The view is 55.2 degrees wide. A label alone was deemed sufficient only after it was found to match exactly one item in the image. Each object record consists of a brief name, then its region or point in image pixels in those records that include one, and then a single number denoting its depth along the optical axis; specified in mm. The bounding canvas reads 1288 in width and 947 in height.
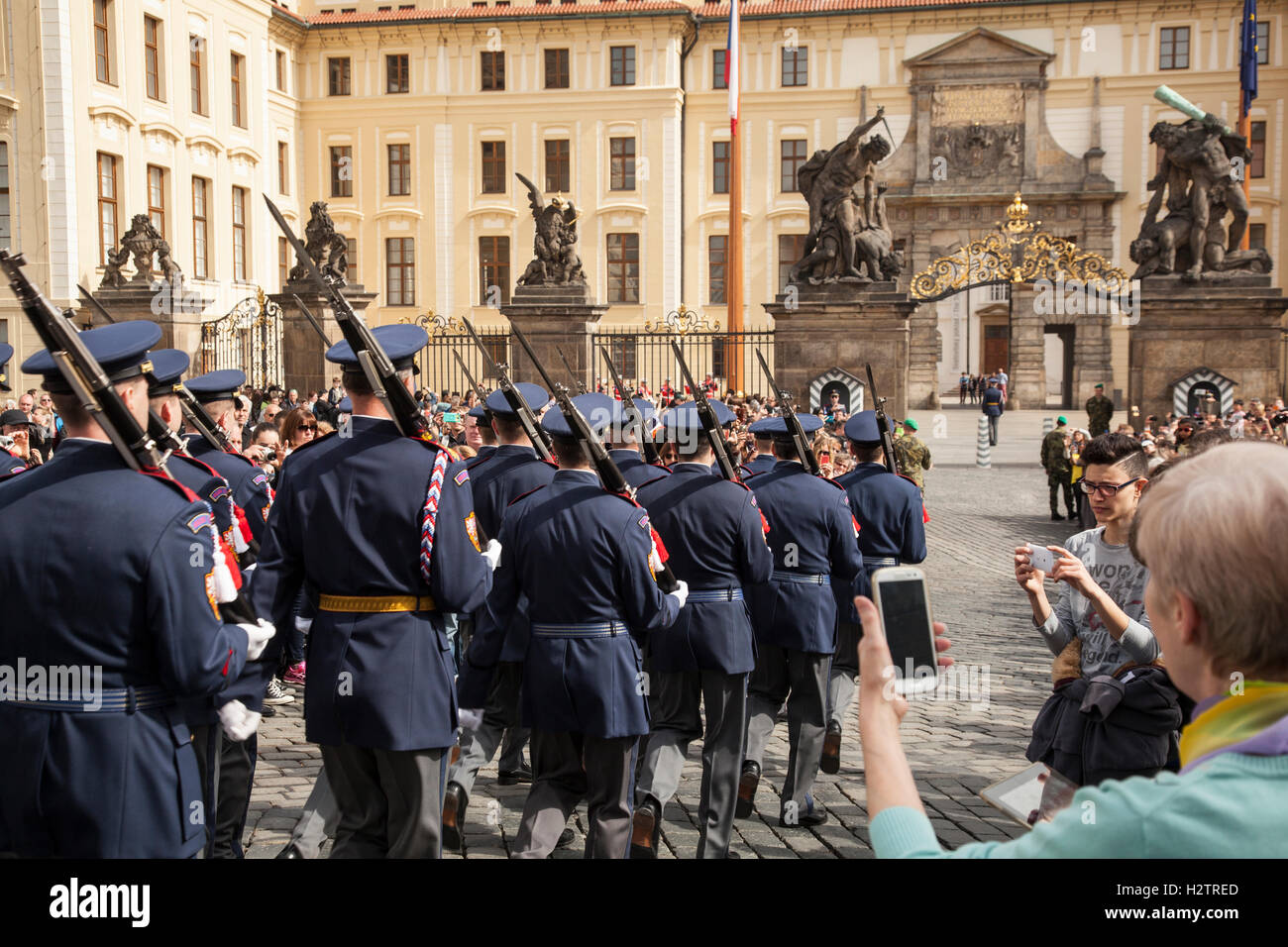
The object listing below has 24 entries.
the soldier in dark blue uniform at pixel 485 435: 7910
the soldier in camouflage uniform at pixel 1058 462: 16750
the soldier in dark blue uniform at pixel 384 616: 4246
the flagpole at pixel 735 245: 27156
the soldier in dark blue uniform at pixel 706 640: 5586
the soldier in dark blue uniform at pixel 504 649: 5957
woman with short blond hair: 1537
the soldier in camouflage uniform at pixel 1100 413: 21094
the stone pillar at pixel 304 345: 23734
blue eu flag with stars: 25281
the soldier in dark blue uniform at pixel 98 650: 3225
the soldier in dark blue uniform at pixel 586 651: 4883
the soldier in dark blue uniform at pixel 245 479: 6562
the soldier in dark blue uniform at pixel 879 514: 7633
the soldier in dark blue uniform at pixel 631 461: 6312
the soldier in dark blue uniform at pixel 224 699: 4258
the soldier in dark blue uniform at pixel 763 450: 7242
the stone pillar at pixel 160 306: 23688
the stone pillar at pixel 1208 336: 21484
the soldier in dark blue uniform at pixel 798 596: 6555
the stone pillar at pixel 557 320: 24000
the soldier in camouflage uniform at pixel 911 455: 11844
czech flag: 25359
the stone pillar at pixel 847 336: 21469
